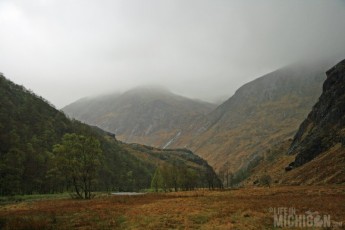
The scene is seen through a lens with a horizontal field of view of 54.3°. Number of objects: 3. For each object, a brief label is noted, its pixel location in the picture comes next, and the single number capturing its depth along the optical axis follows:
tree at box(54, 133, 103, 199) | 79.62
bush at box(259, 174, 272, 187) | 143.00
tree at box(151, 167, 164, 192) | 156.27
